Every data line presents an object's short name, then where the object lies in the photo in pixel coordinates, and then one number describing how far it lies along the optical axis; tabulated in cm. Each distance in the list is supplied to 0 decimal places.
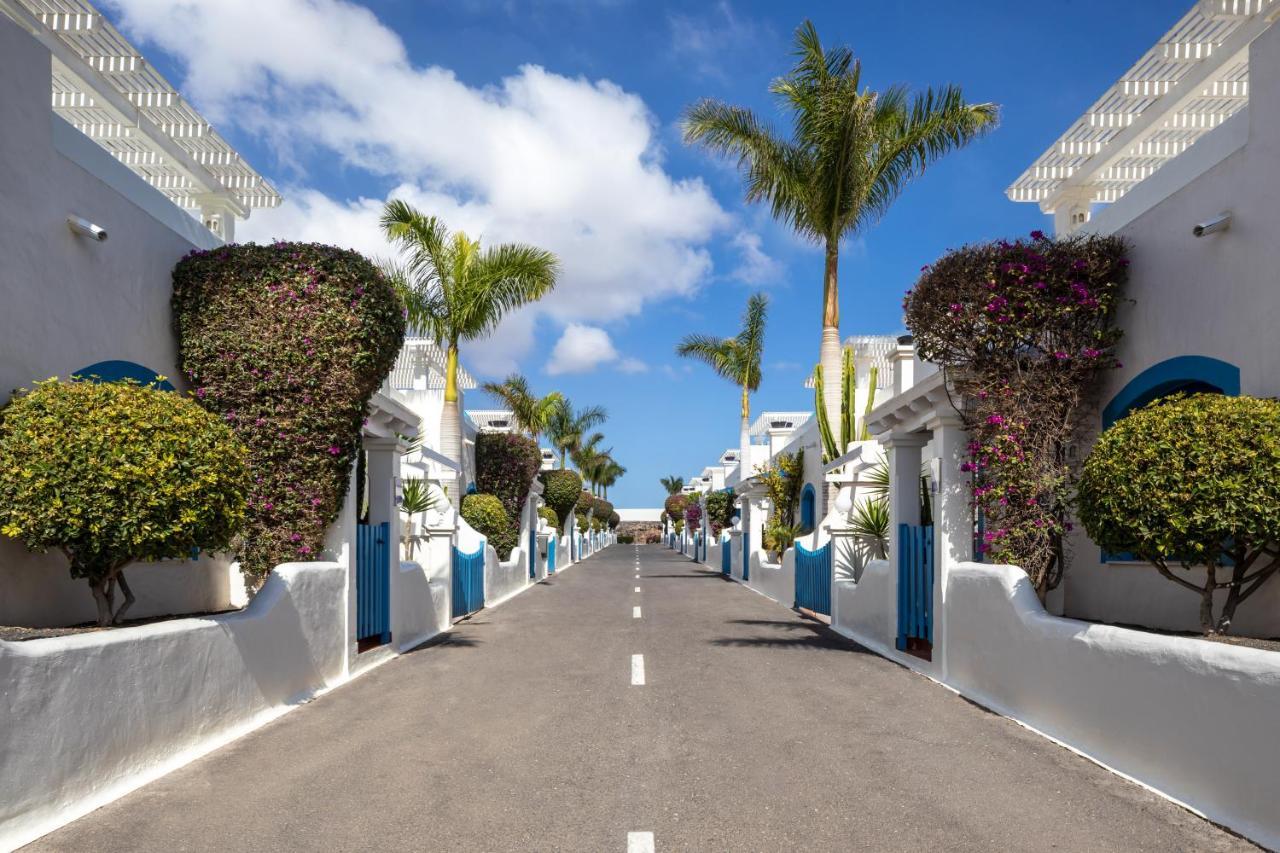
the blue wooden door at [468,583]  1809
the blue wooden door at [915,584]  1213
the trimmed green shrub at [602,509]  8412
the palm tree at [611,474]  10112
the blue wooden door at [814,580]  1873
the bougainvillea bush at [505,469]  2834
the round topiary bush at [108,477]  669
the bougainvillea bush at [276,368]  1032
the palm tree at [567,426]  5921
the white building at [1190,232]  806
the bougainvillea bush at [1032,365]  1029
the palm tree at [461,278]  2031
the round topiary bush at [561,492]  4566
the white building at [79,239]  760
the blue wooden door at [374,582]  1195
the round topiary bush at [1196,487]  669
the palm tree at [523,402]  4212
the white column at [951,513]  1101
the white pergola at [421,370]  2997
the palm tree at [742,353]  4238
